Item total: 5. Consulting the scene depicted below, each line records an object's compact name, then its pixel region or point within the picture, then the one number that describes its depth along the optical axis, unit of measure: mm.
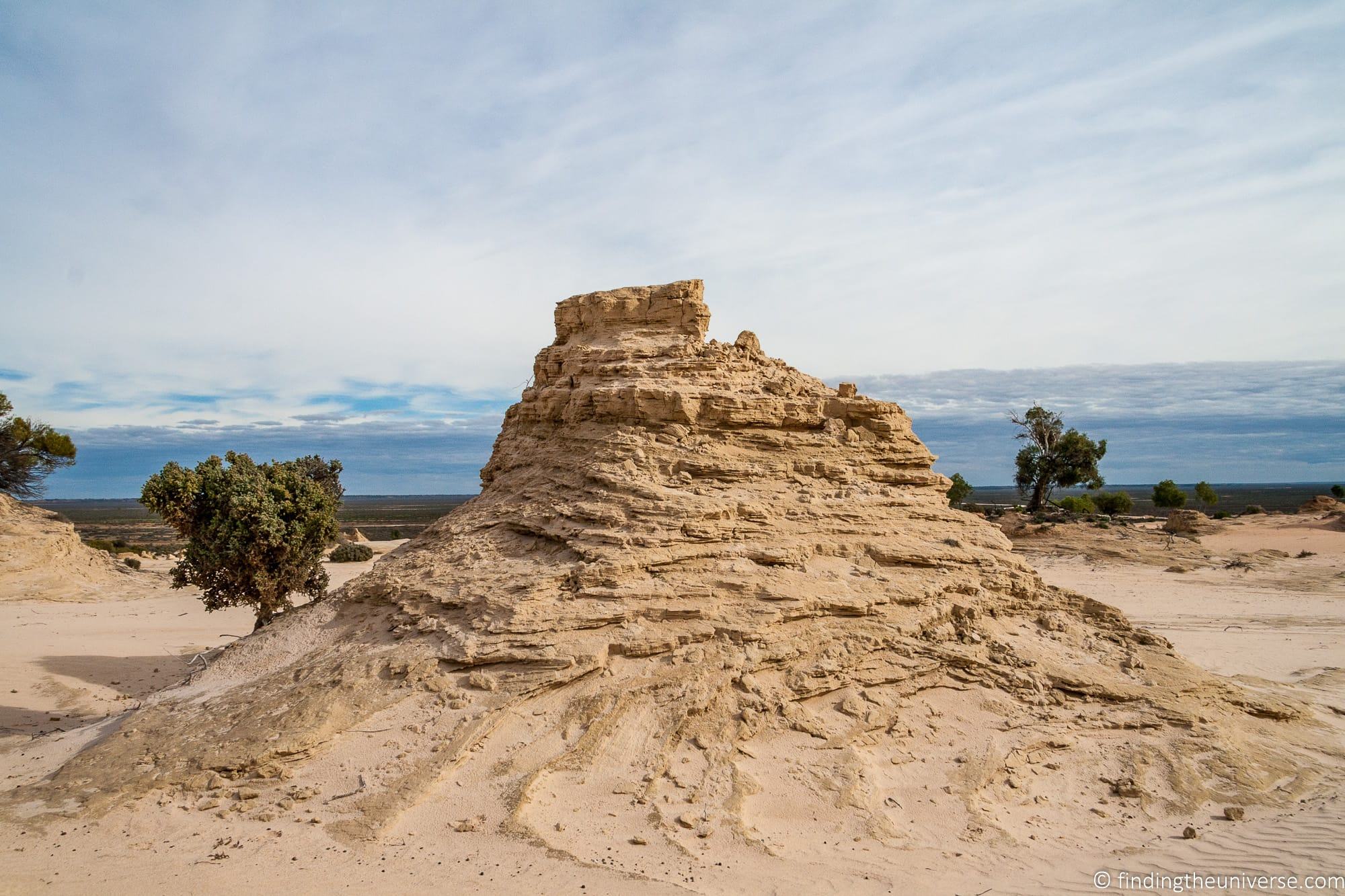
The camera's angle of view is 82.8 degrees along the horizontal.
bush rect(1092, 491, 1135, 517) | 49094
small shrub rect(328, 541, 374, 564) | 31062
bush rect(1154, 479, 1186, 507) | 49344
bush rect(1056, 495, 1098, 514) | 46125
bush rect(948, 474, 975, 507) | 49731
